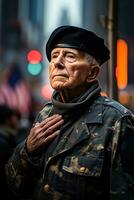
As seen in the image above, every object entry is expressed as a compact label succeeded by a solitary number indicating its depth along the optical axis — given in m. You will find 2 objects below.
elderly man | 4.59
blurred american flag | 21.70
